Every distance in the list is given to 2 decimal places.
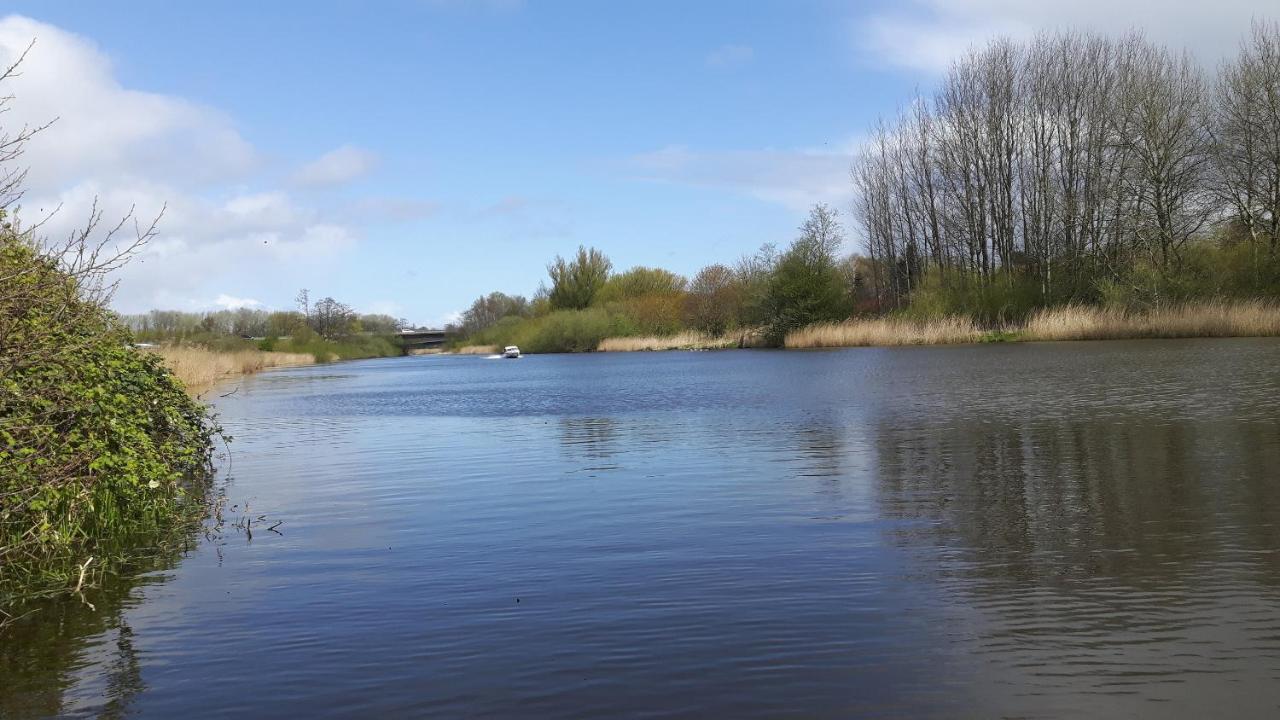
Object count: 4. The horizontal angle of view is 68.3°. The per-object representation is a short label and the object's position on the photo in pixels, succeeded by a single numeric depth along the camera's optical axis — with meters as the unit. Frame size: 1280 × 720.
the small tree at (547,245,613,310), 85.50
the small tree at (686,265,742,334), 65.88
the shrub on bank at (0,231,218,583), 5.50
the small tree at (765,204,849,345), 53.03
